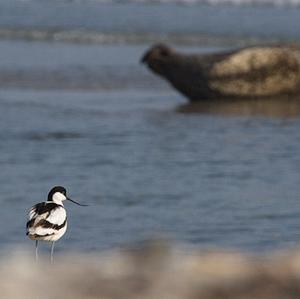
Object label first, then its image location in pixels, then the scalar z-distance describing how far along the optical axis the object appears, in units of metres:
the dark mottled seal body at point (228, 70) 48.06
